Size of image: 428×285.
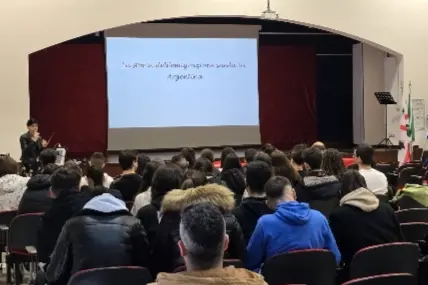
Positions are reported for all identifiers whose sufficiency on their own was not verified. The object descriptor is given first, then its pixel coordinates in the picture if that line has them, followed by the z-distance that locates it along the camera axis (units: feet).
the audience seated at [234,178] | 18.47
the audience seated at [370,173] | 19.61
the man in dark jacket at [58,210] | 13.51
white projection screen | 42.86
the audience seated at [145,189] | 15.51
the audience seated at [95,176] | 17.78
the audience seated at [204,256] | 6.33
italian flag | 42.01
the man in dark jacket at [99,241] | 10.97
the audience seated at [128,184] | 18.15
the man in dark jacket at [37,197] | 17.26
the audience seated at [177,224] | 11.09
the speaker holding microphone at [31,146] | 31.65
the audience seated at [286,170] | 17.81
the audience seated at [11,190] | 19.08
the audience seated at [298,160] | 21.64
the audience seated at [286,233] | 11.69
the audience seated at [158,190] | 12.67
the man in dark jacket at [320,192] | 15.87
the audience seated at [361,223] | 12.49
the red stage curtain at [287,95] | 48.39
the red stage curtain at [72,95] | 42.78
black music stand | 42.93
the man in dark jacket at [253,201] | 13.08
